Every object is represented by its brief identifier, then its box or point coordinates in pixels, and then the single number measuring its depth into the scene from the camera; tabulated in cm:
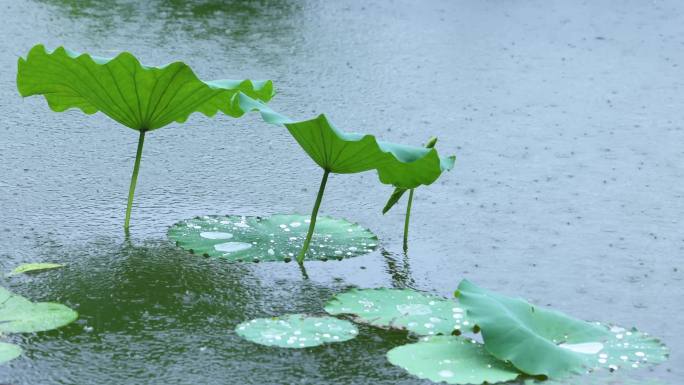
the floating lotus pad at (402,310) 494
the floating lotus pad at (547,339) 446
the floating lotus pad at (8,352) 450
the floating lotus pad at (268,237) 564
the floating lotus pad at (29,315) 478
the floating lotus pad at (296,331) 475
